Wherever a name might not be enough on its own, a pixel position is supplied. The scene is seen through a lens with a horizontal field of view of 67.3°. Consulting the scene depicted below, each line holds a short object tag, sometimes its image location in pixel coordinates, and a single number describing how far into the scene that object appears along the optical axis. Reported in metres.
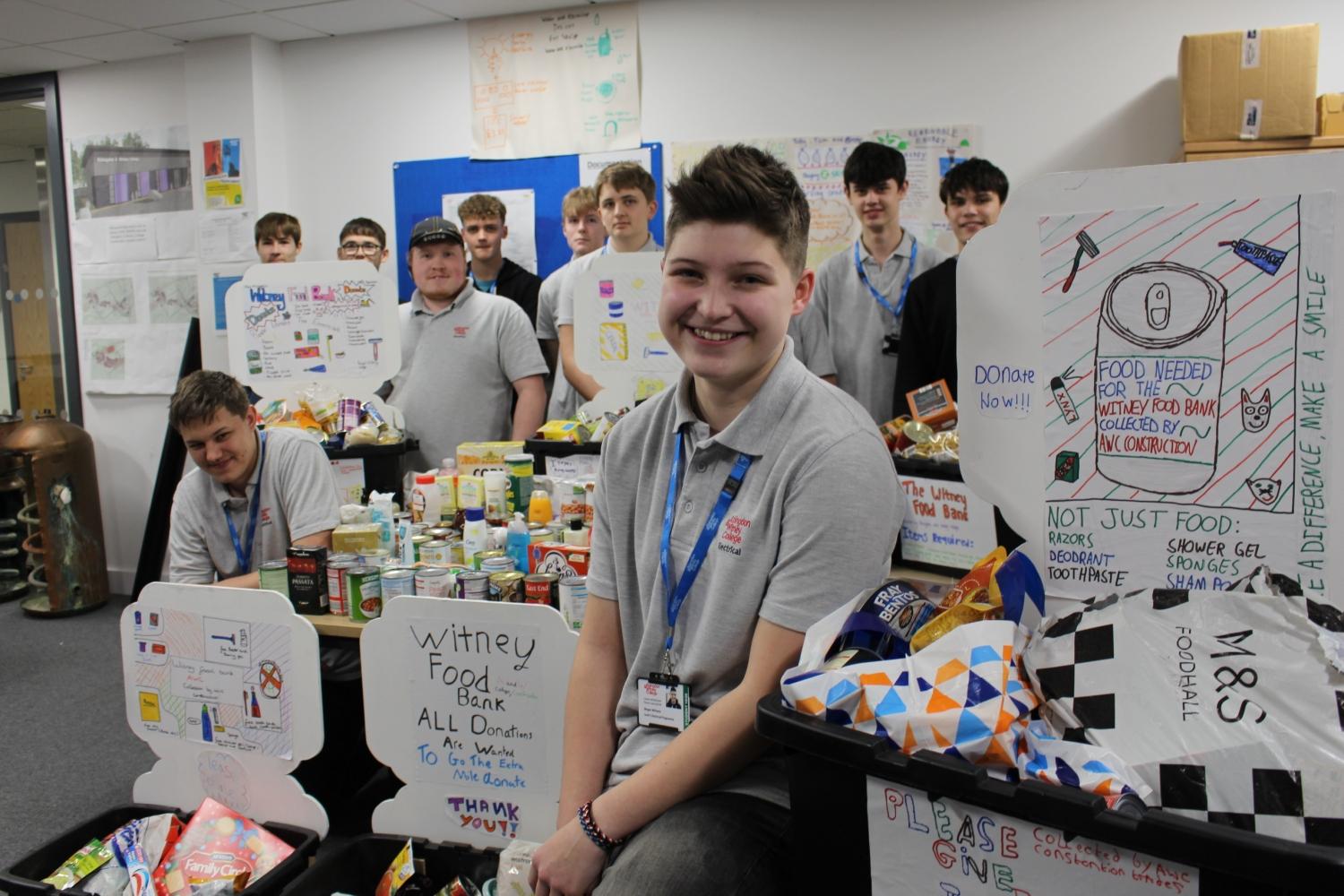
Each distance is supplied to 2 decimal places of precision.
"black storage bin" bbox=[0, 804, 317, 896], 1.99
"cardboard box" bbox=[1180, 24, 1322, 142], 3.47
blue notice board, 4.83
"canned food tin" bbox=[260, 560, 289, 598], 2.44
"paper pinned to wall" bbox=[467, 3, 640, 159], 4.65
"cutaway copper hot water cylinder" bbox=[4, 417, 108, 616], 5.00
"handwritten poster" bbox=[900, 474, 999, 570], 2.20
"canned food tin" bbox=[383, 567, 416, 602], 2.30
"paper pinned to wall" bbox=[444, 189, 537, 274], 4.90
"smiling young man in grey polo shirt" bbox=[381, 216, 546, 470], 3.59
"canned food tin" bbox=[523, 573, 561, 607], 2.16
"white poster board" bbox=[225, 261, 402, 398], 3.40
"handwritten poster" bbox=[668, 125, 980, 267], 4.27
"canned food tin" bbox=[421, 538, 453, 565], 2.44
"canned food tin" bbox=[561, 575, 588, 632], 2.12
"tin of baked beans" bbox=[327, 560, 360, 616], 2.33
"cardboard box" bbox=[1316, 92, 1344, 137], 3.46
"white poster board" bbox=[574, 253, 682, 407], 3.02
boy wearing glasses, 4.30
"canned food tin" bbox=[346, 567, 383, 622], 2.30
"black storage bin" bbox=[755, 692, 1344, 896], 0.73
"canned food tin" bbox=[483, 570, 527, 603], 2.16
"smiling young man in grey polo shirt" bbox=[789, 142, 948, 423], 3.38
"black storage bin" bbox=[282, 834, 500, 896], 2.02
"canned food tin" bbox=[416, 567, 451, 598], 2.24
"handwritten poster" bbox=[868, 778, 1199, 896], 0.80
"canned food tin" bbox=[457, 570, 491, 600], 2.15
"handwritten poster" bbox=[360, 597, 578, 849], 1.98
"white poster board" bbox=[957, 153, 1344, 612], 0.99
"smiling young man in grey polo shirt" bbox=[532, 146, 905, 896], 1.29
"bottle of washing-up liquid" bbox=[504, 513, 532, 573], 2.40
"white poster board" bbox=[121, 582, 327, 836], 2.17
